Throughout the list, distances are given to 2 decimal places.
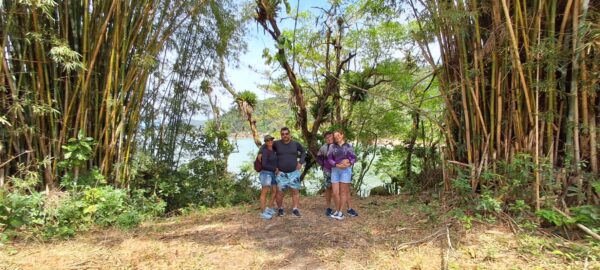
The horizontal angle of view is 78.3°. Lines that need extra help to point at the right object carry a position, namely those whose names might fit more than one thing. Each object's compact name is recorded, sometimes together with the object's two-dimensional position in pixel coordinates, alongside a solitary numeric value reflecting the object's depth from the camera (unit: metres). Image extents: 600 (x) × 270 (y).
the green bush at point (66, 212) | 3.09
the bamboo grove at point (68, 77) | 3.21
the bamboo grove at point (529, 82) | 2.74
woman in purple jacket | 3.54
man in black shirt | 3.63
